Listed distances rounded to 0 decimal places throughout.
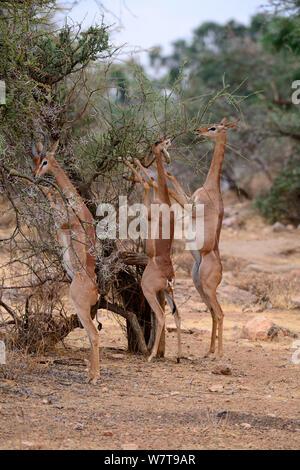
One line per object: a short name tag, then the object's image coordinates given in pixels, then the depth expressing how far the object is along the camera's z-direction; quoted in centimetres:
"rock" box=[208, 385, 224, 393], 1217
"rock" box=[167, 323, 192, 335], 1886
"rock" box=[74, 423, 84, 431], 931
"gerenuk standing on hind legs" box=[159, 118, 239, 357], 1571
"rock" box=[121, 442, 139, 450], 852
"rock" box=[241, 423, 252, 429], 978
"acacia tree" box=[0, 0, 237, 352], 1096
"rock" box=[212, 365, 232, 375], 1373
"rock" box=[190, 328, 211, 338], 1891
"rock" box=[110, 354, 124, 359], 1473
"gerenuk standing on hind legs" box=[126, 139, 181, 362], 1415
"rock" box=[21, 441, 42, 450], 833
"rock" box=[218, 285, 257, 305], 2377
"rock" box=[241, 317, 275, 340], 1805
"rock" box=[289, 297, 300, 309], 2298
